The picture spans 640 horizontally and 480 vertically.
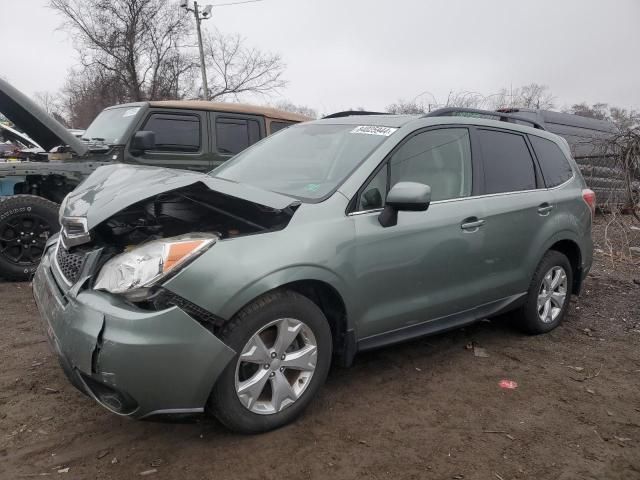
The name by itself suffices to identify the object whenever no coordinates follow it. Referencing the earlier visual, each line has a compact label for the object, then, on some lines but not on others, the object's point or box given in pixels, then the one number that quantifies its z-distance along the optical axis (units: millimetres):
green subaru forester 2240
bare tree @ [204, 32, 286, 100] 28312
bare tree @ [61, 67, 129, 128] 24344
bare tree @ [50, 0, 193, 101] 23531
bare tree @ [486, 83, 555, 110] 10902
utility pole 21766
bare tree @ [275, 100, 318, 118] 32862
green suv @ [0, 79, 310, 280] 5223
